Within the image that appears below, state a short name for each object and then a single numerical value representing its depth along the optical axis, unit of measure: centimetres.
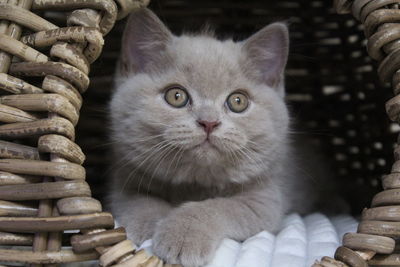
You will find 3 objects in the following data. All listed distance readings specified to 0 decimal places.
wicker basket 22
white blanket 24
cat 27
